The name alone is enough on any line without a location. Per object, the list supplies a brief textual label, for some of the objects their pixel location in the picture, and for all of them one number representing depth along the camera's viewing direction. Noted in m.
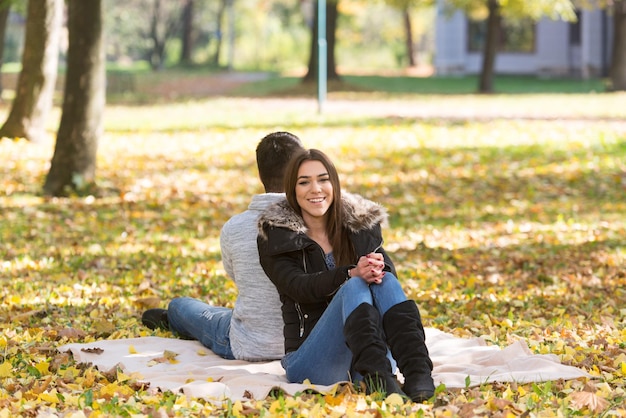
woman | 9.25
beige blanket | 9.62
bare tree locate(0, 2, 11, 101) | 46.09
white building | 78.99
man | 10.42
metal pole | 41.29
